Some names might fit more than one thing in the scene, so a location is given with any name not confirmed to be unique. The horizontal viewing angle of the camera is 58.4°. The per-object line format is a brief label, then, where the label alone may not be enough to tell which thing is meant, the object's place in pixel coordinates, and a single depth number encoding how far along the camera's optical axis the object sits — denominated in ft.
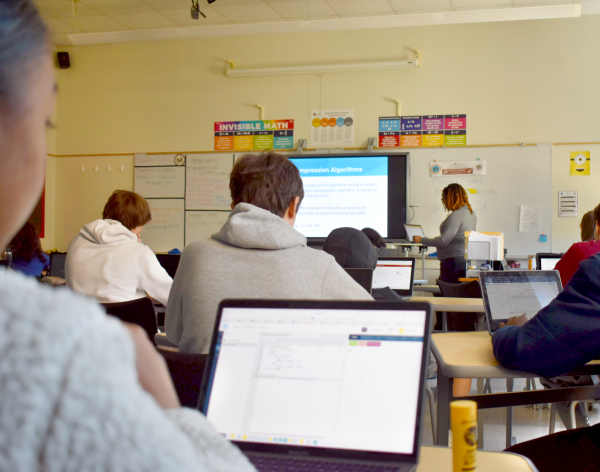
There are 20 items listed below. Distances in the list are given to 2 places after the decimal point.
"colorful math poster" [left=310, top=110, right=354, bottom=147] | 19.56
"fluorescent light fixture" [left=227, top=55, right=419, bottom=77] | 19.08
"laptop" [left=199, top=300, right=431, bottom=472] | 2.37
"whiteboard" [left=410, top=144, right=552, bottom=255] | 18.25
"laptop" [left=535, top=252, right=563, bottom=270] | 13.96
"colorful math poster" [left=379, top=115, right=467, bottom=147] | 18.79
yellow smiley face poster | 18.03
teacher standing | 16.88
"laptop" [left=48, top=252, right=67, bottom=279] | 15.20
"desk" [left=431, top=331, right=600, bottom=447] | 5.24
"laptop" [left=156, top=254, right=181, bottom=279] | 11.67
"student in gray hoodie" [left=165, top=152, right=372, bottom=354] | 4.35
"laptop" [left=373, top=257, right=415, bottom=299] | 12.12
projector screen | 18.97
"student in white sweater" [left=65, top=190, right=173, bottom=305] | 8.49
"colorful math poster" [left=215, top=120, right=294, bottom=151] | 20.12
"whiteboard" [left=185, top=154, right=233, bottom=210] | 20.31
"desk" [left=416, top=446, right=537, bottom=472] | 2.72
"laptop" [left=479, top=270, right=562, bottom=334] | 6.69
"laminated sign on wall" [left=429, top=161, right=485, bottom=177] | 18.58
